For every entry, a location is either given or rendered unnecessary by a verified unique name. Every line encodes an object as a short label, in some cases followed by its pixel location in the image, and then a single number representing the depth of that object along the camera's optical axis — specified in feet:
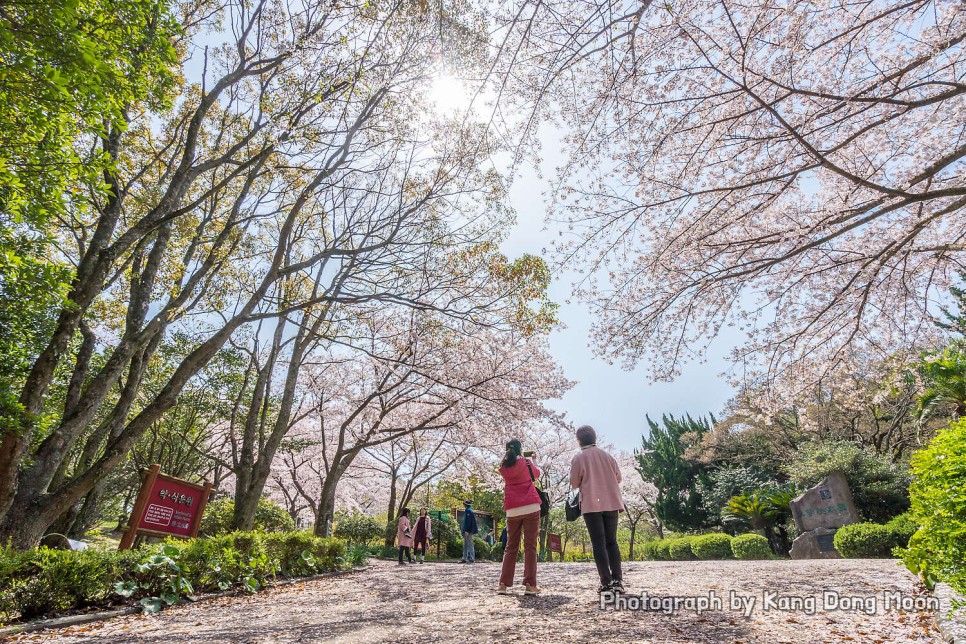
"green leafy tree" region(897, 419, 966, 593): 9.00
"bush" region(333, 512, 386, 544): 62.33
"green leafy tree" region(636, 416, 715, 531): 72.64
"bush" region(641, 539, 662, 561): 58.97
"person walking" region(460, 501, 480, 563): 45.27
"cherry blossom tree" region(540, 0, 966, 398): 15.78
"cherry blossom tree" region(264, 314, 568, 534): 38.46
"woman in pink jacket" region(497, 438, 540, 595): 15.15
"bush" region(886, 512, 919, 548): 29.27
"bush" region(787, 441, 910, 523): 40.05
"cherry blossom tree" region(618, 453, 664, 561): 93.25
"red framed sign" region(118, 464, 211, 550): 20.53
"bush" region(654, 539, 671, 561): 56.00
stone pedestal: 37.19
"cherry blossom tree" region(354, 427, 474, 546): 59.26
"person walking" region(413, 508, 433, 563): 47.55
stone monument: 37.69
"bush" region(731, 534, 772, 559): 41.75
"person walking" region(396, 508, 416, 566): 42.47
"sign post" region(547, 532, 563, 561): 75.51
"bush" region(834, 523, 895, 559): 30.32
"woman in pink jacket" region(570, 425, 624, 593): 13.94
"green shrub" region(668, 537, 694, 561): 51.39
